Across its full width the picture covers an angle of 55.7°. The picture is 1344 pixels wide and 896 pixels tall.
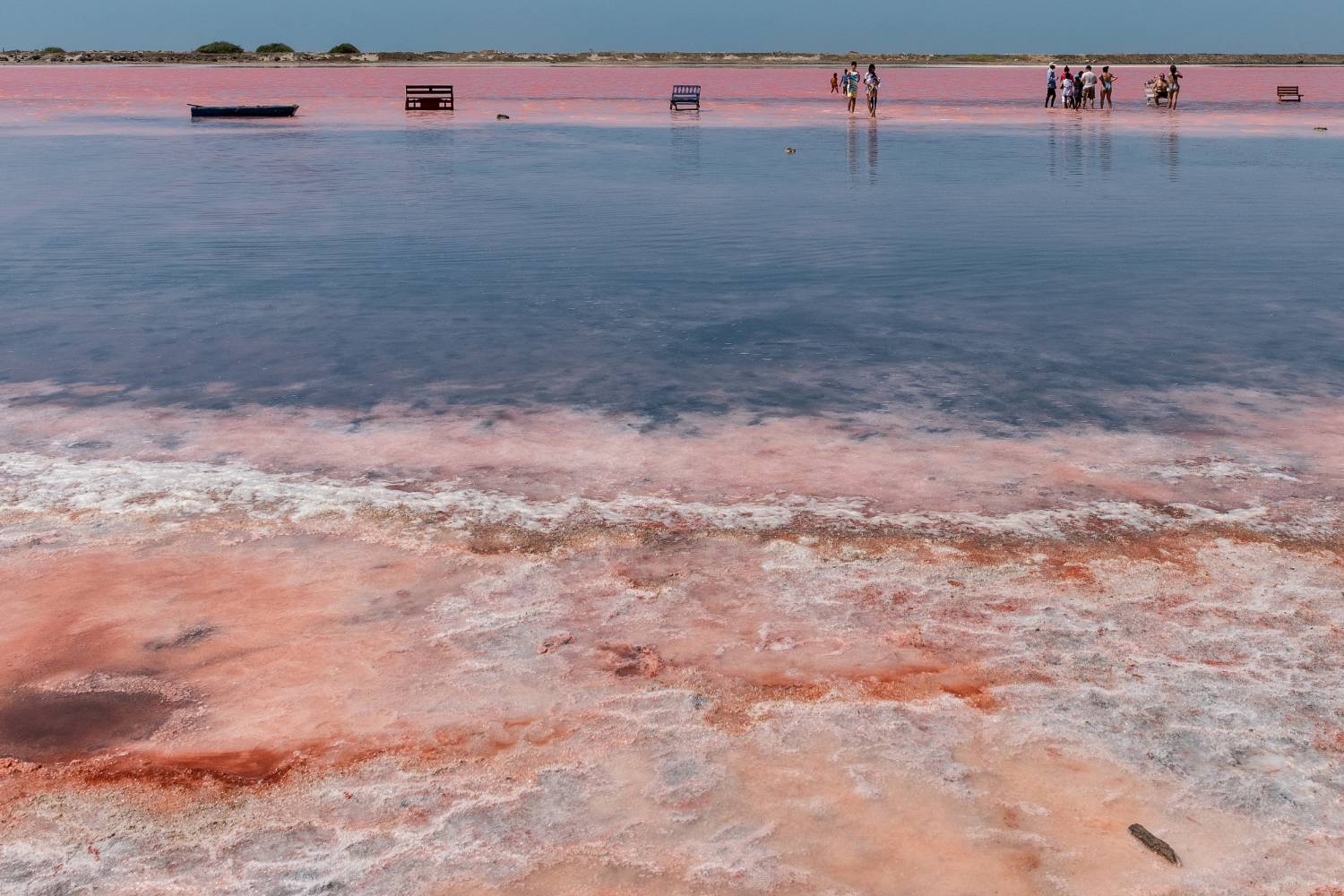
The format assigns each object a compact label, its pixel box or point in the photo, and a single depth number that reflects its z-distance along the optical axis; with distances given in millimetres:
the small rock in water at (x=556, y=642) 5672
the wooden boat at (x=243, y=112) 40719
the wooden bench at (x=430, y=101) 46688
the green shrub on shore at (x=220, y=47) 143000
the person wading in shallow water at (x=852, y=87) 43594
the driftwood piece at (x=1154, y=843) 4188
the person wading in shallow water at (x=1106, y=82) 46938
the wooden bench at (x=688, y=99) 46431
